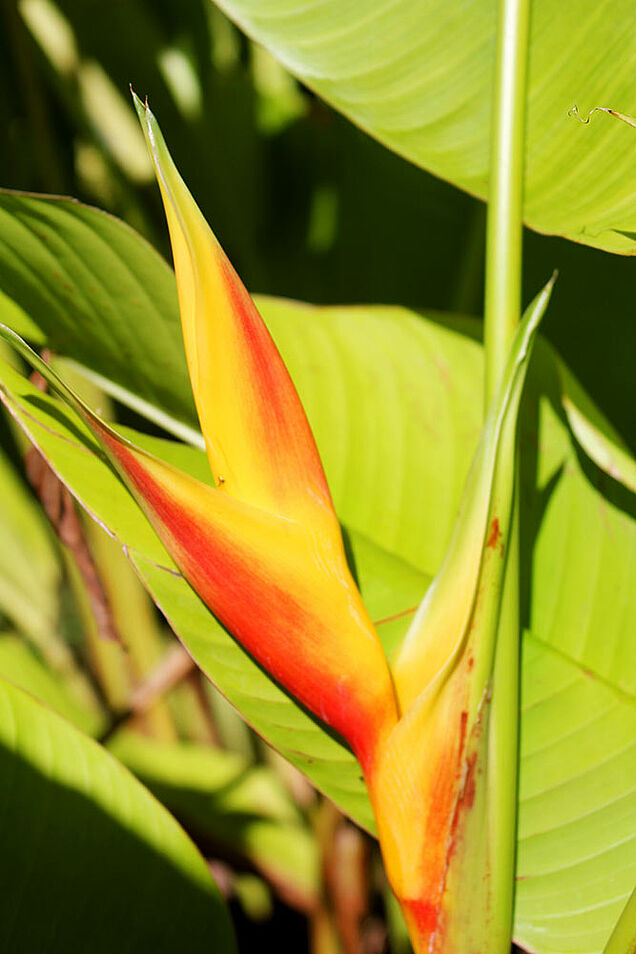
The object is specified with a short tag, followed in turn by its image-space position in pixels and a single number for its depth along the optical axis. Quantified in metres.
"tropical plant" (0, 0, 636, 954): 1.03
